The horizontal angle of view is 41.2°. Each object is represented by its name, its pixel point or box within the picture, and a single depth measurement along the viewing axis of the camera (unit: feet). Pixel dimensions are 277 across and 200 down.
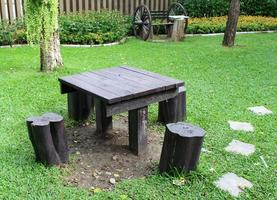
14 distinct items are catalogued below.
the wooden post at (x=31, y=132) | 10.46
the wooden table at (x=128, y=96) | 11.07
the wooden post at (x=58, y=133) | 10.55
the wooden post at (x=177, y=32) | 32.78
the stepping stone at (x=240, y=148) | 12.14
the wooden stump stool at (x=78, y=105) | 14.27
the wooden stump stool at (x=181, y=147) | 10.02
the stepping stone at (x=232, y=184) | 10.02
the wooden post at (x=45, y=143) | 10.19
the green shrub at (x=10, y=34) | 28.27
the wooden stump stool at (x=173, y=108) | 13.89
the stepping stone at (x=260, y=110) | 15.62
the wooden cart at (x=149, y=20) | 32.85
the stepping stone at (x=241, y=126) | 13.94
